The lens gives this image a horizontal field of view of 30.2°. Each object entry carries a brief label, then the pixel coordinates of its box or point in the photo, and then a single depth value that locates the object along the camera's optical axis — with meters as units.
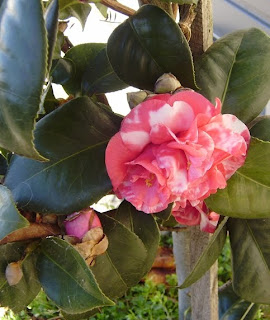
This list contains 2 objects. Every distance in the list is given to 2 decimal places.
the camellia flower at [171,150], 0.44
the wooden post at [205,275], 0.58
